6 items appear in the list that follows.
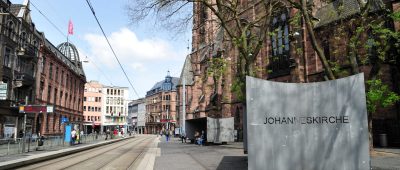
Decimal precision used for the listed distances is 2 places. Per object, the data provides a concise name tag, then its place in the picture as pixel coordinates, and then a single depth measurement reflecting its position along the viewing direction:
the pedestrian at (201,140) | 28.33
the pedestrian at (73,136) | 27.44
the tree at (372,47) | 13.95
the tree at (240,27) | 16.95
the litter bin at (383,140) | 21.28
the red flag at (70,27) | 44.02
